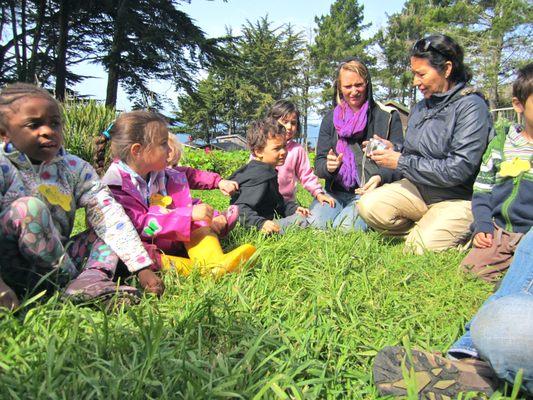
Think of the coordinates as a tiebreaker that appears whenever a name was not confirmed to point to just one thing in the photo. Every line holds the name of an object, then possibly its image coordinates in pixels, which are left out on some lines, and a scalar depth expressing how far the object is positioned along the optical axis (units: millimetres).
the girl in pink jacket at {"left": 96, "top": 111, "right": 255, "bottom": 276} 2348
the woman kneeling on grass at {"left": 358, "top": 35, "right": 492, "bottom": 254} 2904
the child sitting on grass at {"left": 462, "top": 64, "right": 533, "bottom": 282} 2311
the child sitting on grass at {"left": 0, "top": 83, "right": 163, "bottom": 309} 1810
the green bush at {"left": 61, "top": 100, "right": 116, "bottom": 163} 7062
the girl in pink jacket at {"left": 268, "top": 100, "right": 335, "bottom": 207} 3965
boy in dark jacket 3346
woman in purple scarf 3717
